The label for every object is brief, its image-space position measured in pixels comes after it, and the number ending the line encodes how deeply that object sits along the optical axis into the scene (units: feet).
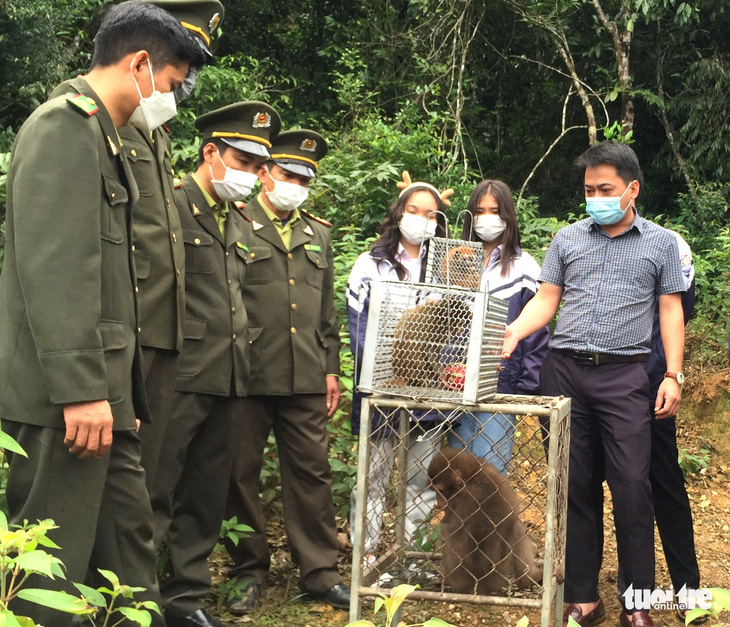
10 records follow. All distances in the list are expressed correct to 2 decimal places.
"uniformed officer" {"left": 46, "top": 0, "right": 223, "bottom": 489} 10.43
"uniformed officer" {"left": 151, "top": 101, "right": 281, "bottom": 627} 12.14
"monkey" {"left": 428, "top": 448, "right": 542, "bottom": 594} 11.23
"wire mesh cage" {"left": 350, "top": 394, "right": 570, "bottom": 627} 9.77
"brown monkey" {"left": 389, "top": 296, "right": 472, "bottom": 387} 9.78
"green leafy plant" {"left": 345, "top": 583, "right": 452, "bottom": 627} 5.58
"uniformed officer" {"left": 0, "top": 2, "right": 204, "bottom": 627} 7.98
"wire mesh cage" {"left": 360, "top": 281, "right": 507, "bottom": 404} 9.62
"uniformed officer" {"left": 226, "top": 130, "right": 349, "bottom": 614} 13.60
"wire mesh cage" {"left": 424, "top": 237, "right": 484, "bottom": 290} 10.55
